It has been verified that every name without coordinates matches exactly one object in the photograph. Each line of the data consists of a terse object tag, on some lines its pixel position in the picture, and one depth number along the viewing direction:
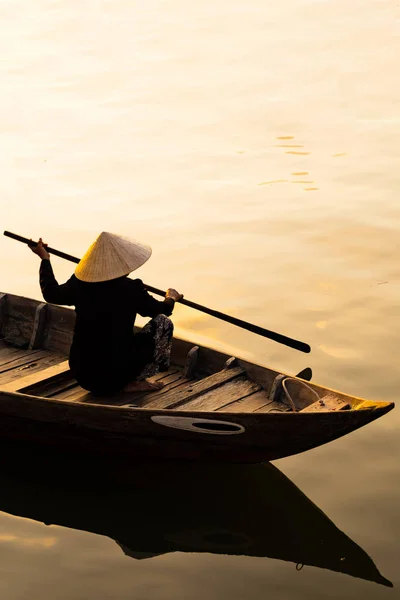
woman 14.20
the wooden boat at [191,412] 13.20
